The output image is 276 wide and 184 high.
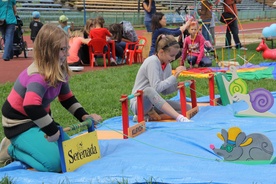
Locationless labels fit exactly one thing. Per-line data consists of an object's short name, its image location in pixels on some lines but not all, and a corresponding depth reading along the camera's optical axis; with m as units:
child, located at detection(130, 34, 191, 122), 5.20
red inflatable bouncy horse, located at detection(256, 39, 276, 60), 10.79
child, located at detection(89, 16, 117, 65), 10.83
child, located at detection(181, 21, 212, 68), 9.08
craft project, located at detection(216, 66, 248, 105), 5.94
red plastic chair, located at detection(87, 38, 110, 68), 10.80
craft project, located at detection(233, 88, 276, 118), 5.26
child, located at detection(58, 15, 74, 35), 12.22
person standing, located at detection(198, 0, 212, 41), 11.91
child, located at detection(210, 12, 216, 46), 12.25
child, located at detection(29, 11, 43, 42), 13.16
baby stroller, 12.55
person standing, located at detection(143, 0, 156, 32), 12.09
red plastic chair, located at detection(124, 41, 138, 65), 11.44
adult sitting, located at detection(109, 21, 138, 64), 11.70
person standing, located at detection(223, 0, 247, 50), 12.98
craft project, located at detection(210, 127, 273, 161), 3.66
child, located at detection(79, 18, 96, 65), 11.38
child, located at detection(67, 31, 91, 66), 10.98
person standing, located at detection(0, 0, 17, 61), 11.38
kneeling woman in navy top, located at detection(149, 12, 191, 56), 9.10
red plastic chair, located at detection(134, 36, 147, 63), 11.55
